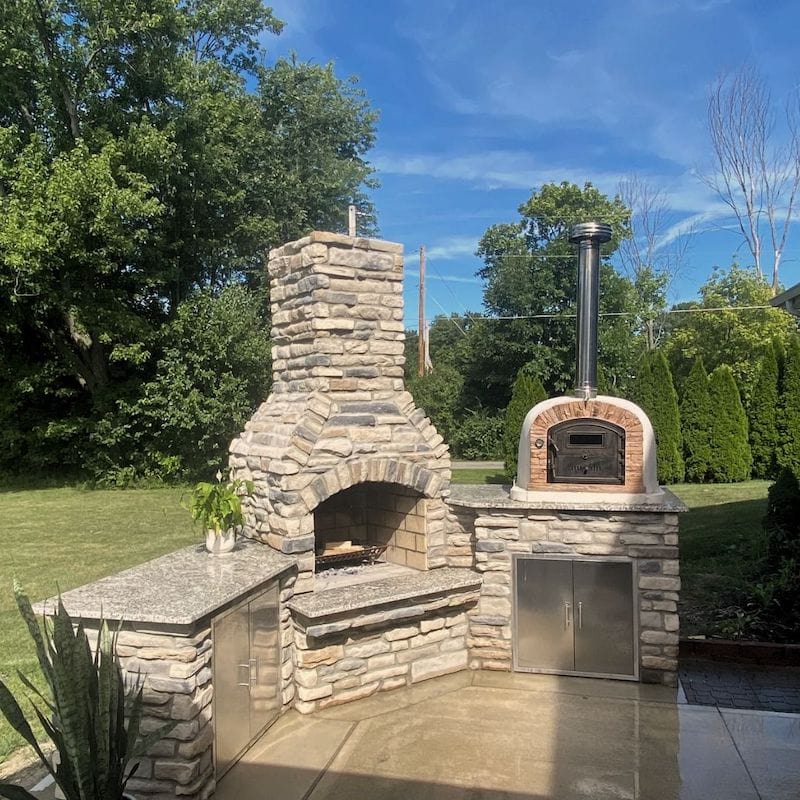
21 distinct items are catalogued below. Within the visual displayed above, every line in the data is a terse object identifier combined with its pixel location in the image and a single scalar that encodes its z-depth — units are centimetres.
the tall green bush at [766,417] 1352
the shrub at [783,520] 644
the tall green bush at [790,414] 1319
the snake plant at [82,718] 270
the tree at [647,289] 2077
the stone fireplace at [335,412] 466
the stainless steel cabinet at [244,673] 365
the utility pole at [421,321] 1973
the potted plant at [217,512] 459
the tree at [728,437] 1347
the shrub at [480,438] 1794
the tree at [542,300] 1761
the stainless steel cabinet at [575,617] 489
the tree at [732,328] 1800
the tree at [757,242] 2502
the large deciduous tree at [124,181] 1145
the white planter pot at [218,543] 462
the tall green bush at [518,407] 1323
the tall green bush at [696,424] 1367
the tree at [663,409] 1370
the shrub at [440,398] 1861
